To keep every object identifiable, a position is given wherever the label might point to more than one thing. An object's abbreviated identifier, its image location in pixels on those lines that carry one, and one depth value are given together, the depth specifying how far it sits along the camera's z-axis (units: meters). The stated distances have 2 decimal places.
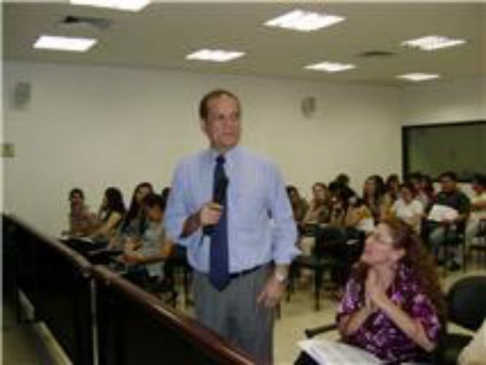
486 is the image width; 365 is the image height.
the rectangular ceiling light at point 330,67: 9.02
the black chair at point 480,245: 8.55
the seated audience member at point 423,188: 8.48
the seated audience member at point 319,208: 8.22
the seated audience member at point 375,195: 8.21
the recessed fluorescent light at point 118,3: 5.39
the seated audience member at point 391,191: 8.34
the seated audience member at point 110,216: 7.18
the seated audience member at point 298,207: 8.33
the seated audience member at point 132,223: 6.35
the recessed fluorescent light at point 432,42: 7.23
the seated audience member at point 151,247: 5.41
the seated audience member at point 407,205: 7.90
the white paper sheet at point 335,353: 2.59
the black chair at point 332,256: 6.14
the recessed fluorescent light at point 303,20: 5.92
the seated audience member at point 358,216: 7.00
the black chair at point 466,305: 3.06
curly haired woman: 2.69
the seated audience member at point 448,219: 7.90
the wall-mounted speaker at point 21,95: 8.16
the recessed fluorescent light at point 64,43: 6.98
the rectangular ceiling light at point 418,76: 10.38
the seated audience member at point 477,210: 8.57
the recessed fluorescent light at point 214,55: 7.85
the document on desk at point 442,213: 7.95
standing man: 2.55
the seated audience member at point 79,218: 7.65
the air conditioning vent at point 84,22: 6.00
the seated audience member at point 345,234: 6.21
